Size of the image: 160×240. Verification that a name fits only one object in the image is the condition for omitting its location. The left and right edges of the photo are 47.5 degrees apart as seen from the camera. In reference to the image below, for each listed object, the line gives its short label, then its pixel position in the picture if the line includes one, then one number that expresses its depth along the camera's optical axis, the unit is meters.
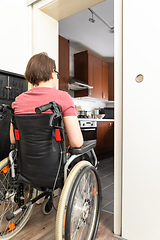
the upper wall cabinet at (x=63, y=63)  3.26
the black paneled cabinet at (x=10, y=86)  1.70
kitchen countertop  3.41
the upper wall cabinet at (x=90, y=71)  4.13
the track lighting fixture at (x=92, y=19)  2.81
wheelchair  0.96
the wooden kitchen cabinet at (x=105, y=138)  3.93
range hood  3.58
